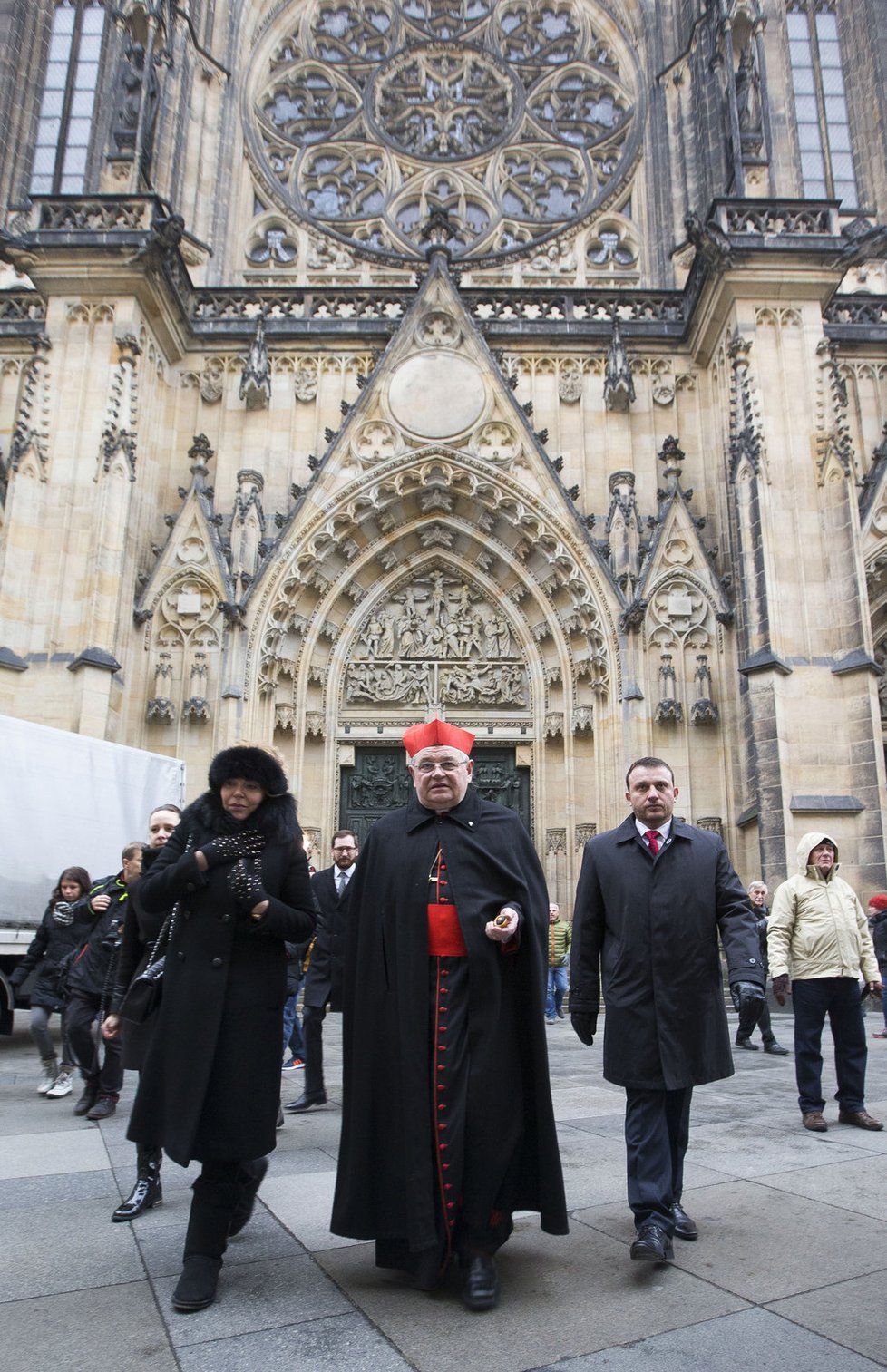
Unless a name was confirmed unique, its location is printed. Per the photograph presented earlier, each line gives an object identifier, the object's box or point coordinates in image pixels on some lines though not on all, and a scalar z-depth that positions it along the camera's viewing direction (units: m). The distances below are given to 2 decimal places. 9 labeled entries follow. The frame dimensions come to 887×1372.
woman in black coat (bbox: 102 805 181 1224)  3.60
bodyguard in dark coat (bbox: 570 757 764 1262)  3.43
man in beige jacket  5.45
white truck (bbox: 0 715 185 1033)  8.70
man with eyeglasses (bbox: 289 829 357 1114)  5.98
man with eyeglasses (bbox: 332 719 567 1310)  2.98
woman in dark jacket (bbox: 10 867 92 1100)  6.90
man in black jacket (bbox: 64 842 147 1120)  5.73
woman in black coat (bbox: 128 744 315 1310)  2.92
